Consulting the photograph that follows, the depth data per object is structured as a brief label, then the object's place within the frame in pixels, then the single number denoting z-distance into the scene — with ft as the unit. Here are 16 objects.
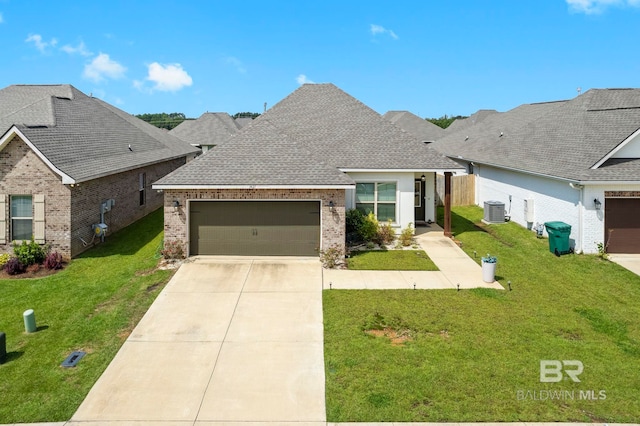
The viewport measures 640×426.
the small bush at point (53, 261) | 46.96
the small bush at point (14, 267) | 45.42
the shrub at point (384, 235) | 56.24
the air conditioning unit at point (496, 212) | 69.26
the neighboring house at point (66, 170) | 48.78
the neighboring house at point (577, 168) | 50.67
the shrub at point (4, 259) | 47.34
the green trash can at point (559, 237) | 50.85
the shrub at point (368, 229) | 55.93
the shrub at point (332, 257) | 46.85
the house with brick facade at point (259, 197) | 47.93
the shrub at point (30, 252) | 47.11
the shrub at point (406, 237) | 55.57
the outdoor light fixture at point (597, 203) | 50.14
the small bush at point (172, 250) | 48.29
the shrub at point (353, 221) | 56.18
